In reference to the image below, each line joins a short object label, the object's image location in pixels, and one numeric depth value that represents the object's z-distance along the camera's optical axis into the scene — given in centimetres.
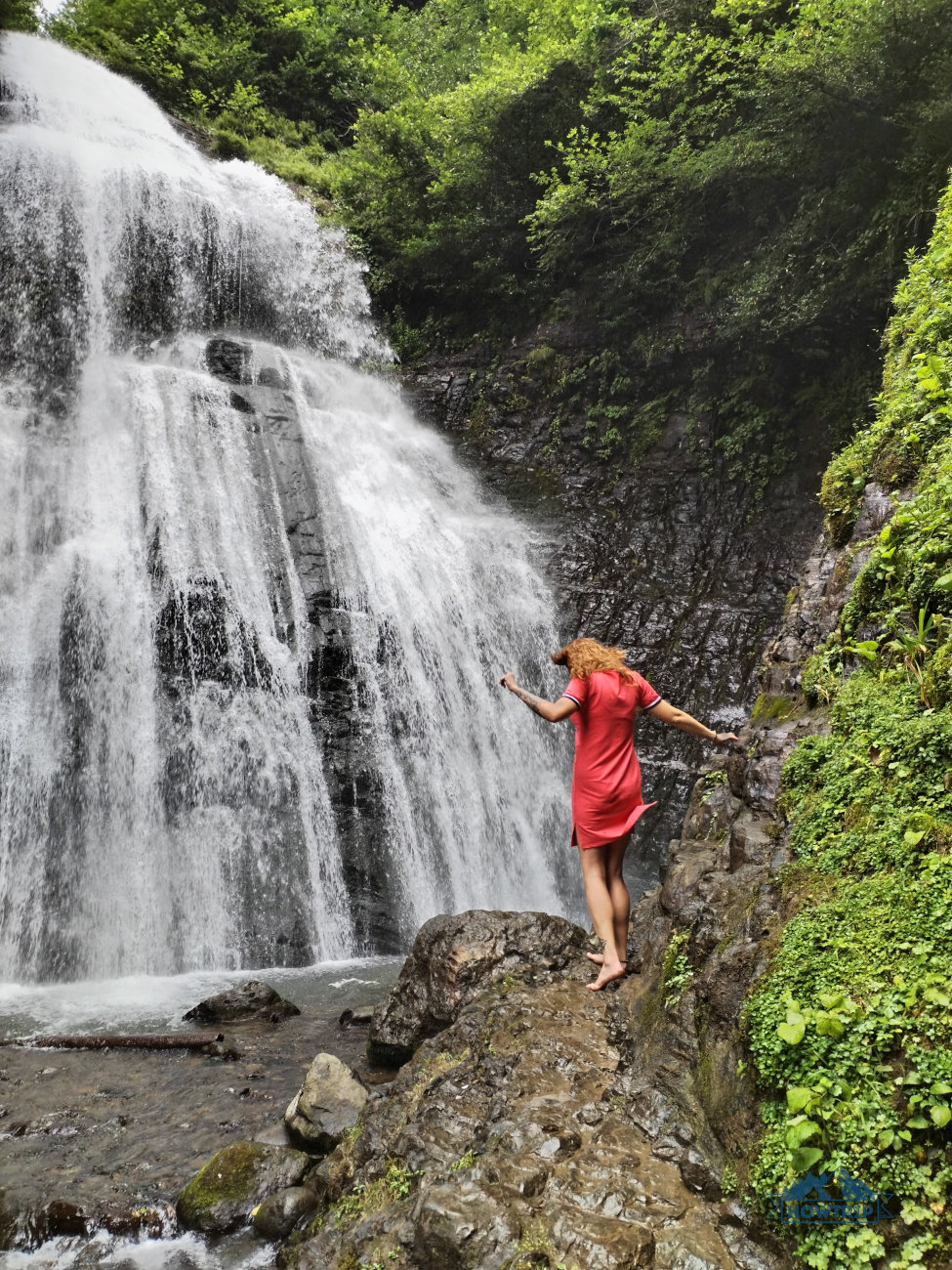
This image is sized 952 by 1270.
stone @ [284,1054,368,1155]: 396
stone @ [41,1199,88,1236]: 360
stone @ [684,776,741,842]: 472
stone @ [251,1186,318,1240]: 340
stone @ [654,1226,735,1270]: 221
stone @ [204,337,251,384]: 1312
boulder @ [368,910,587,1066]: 474
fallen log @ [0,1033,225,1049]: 559
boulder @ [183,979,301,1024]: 623
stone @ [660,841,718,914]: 396
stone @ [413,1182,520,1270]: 239
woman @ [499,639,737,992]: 422
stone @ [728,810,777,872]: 373
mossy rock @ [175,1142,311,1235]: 357
